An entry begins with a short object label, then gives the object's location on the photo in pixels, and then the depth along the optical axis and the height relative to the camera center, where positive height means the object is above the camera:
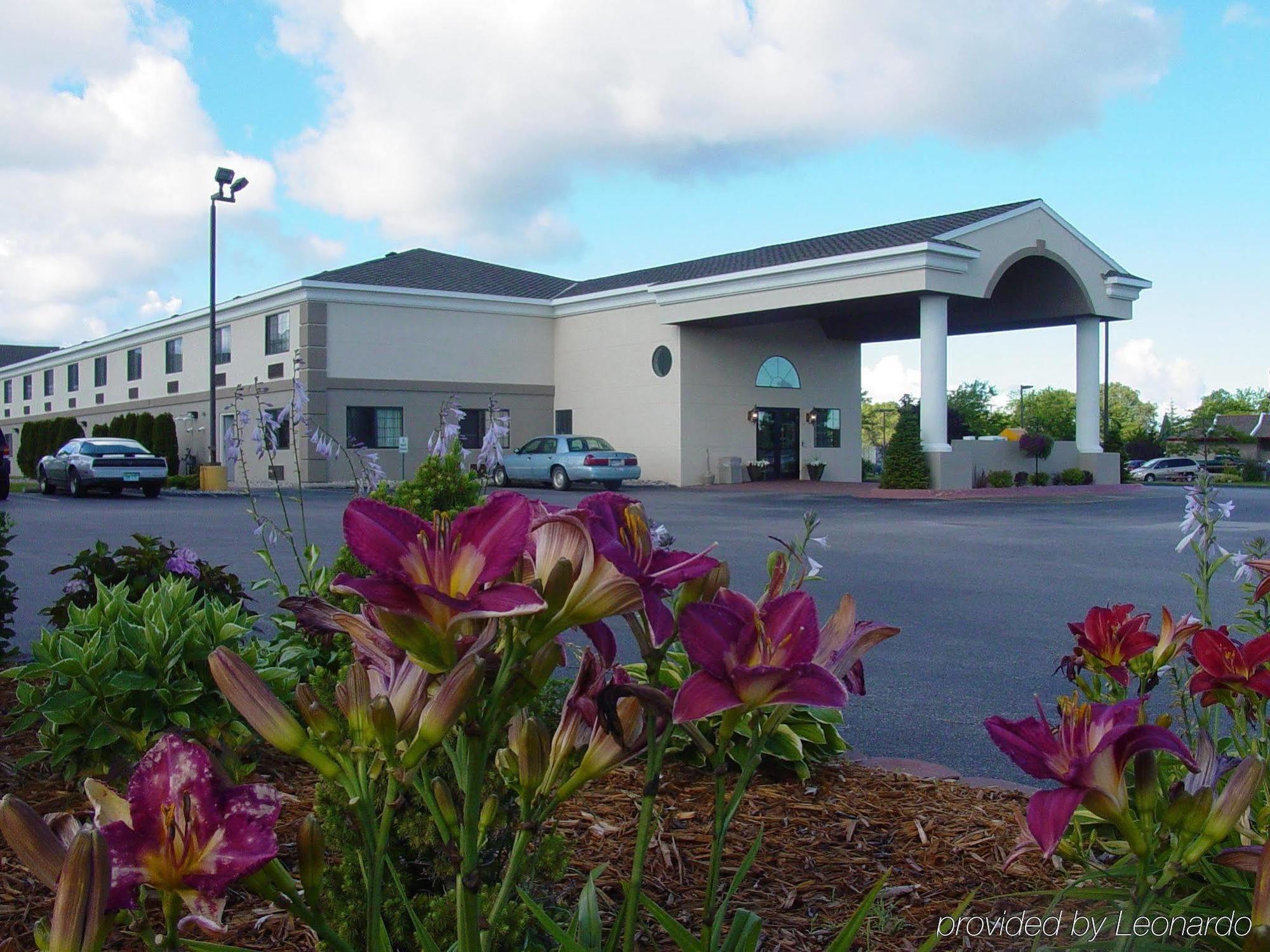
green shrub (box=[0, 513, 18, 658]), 5.51 -0.67
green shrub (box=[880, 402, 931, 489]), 26.72 +0.25
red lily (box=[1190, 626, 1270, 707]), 1.85 -0.33
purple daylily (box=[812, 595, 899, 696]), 1.35 -0.21
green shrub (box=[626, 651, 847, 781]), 3.58 -0.91
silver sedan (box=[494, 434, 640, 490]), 28.61 +0.17
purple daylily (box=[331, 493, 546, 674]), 1.08 -0.10
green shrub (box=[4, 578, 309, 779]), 3.54 -0.74
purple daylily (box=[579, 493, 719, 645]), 1.23 -0.10
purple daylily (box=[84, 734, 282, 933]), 1.04 -0.35
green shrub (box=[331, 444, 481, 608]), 3.82 -0.08
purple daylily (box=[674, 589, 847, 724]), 1.18 -0.21
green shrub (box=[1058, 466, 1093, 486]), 31.00 -0.19
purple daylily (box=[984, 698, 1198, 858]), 1.26 -0.34
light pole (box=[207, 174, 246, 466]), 28.00 +5.48
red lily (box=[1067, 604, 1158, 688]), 2.34 -0.37
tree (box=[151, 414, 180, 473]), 36.56 +0.97
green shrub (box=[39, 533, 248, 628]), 5.24 -0.52
